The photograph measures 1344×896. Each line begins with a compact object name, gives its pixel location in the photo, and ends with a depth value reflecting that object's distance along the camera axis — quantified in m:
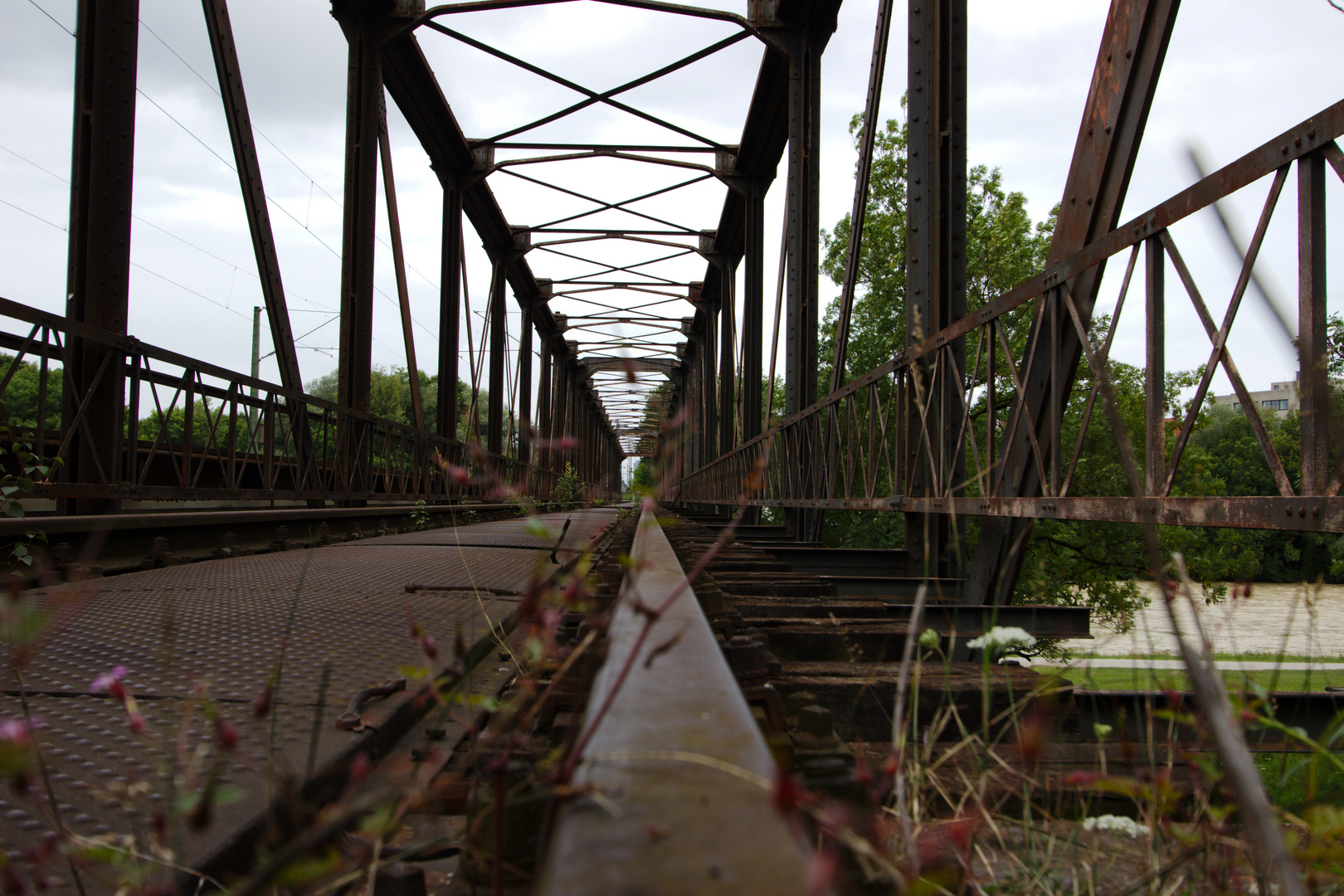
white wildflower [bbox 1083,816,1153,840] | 1.12
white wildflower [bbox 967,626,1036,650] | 1.28
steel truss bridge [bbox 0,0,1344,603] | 2.59
